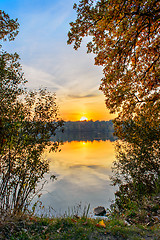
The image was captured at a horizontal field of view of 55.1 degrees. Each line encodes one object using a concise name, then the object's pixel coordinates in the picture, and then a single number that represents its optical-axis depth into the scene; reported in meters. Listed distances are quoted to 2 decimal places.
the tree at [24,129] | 4.51
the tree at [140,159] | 7.98
